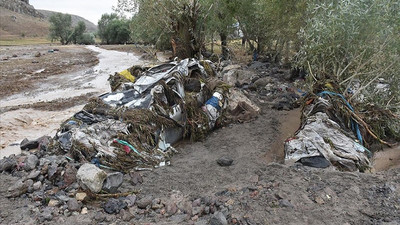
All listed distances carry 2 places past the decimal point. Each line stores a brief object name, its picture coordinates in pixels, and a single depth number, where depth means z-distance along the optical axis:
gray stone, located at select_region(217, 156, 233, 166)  5.16
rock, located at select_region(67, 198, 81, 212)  3.50
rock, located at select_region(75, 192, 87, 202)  3.66
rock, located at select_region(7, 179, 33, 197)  3.79
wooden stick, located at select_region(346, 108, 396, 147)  5.84
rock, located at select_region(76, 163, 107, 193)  3.75
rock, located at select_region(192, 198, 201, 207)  3.63
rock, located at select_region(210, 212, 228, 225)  3.09
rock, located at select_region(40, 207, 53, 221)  3.31
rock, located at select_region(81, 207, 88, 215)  3.47
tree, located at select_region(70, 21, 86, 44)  61.94
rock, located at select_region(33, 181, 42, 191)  3.94
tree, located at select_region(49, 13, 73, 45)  60.03
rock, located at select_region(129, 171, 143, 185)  4.26
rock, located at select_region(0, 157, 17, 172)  4.62
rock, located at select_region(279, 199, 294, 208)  3.41
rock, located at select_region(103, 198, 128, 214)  3.48
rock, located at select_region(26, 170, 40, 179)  4.16
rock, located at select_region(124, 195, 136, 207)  3.67
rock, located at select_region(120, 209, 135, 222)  3.35
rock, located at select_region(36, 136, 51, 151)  5.41
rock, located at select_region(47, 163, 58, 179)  4.14
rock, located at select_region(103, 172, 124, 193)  3.84
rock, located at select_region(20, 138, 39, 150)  6.21
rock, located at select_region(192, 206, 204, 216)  3.44
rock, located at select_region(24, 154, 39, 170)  4.54
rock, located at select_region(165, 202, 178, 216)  3.53
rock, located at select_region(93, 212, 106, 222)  3.32
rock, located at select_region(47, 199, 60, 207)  3.59
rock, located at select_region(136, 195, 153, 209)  3.63
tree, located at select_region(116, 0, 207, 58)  11.12
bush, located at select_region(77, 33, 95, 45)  61.94
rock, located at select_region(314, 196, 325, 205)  3.50
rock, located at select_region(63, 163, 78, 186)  4.06
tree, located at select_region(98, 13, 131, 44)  56.38
